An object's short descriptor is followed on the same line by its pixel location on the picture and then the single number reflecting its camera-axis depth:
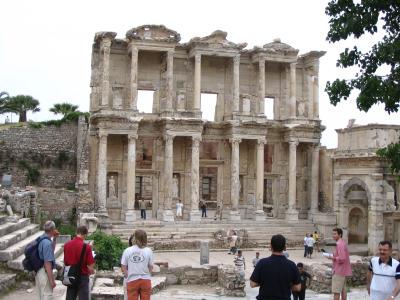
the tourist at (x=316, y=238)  28.46
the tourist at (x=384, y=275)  8.55
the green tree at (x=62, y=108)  48.72
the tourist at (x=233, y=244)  26.39
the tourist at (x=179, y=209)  31.14
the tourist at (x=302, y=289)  11.95
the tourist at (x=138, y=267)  9.01
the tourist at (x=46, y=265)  9.45
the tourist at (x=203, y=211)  32.11
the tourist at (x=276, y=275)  6.84
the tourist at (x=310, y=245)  25.88
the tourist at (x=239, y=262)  18.50
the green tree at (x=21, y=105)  49.22
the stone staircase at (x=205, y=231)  27.75
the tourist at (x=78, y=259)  9.46
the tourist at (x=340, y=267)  11.40
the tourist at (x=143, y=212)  30.67
